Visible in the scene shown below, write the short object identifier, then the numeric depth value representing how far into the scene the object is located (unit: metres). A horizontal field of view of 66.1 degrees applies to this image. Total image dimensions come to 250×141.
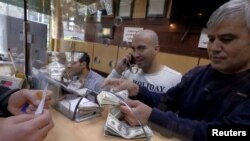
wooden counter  0.63
